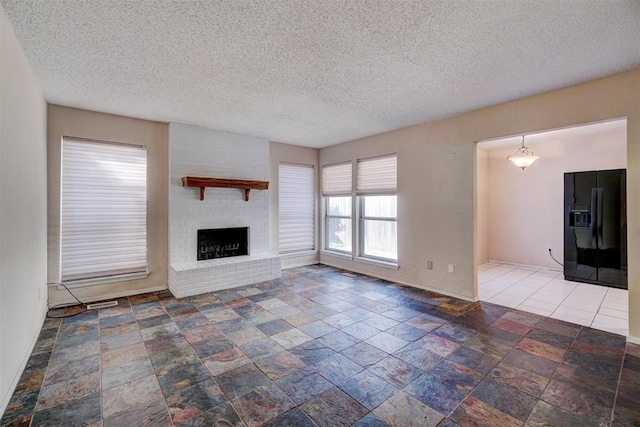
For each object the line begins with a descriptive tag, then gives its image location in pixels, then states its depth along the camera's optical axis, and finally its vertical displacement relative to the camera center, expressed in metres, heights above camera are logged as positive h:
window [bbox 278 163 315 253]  6.00 +0.12
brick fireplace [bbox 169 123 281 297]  4.48 +0.06
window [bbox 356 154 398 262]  5.15 +0.12
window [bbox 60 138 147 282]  3.86 +0.07
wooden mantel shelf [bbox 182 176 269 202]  4.45 +0.49
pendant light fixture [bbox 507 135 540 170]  4.72 +0.88
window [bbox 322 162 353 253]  5.96 +0.16
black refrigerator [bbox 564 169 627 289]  4.56 -0.25
